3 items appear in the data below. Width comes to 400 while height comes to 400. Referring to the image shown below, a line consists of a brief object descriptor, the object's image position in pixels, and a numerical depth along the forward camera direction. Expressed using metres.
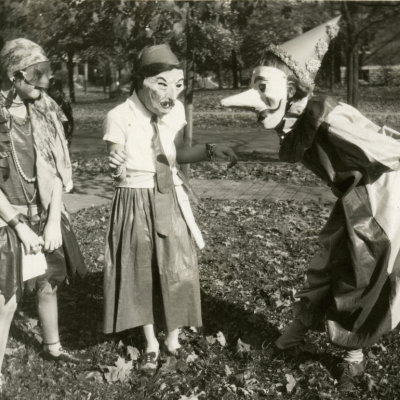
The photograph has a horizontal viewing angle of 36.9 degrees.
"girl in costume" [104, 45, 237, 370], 3.31
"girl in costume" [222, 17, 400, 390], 2.93
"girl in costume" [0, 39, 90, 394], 3.10
